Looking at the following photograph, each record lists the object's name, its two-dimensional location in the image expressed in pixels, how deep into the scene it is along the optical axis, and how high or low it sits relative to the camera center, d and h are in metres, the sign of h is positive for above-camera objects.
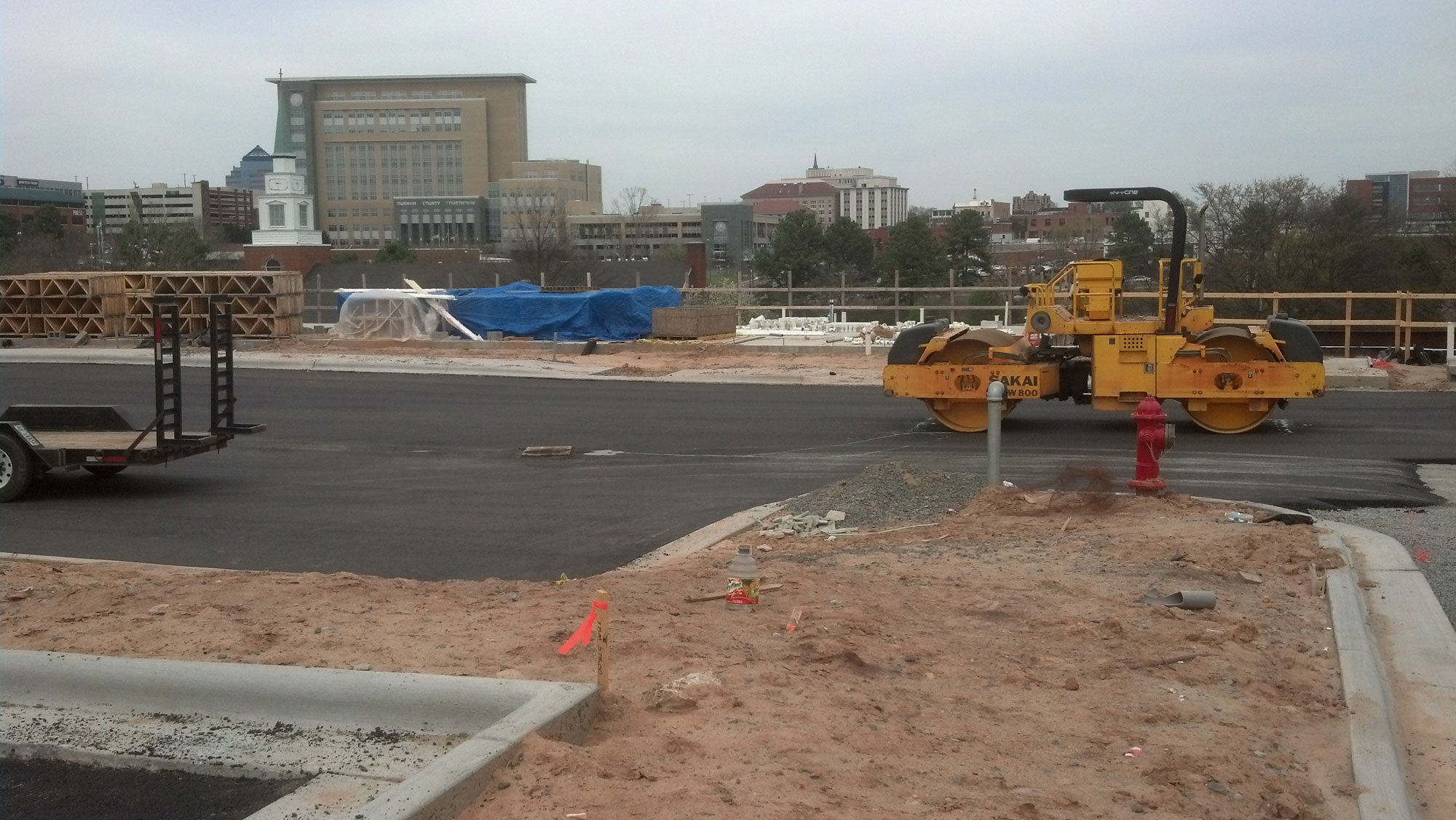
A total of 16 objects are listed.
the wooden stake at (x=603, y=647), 5.52 -1.50
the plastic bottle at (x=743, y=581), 7.11 -1.62
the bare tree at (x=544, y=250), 61.62 +2.68
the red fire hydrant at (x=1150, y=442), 10.98 -1.24
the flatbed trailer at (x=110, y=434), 12.62 -1.41
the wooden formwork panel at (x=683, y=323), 35.53 -0.60
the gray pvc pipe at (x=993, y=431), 11.45 -1.18
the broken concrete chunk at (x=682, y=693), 5.43 -1.69
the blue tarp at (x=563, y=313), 37.44 -0.33
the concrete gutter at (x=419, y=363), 28.38 -1.49
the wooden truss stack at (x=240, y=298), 37.28 +0.15
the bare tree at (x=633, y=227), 107.44 +6.56
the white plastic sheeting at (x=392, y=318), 37.91 -0.46
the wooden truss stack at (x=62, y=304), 37.38 -0.03
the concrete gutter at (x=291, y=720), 4.74 -1.79
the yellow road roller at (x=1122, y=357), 17.47 -0.80
